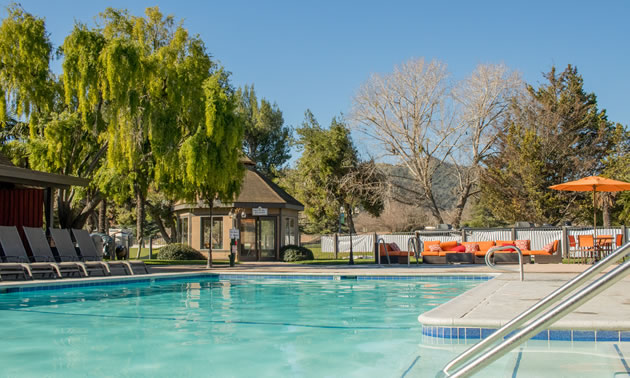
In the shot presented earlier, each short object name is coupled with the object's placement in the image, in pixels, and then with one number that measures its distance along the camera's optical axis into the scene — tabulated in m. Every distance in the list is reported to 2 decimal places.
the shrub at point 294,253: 23.11
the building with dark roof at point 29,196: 15.34
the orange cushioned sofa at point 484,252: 18.98
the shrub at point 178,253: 22.64
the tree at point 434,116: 30.81
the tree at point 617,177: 29.64
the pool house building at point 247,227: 25.02
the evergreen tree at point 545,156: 30.62
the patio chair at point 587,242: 16.92
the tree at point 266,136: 48.19
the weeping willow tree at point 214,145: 16.67
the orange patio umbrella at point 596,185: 16.45
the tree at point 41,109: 17.50
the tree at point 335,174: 33.78
